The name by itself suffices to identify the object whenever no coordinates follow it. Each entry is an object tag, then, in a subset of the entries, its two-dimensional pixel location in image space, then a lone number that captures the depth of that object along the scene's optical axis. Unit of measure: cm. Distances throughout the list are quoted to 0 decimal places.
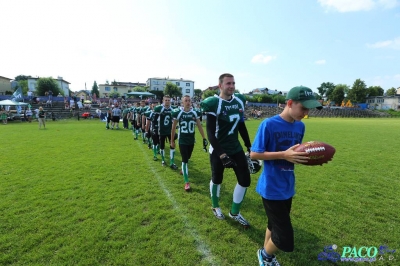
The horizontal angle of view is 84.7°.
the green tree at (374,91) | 9856
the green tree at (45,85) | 6144
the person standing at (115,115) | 1958
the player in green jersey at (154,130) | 816
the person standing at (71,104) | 3739
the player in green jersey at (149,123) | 914
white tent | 2763
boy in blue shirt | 246
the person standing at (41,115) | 1956
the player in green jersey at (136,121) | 1446
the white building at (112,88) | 9662
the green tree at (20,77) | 10889
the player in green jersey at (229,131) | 368
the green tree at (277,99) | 8038
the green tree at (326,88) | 11456
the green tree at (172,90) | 7041
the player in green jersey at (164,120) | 771
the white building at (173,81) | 10331
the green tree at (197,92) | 11101
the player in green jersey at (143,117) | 1251
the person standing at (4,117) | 2705
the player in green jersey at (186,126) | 583
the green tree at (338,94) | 9588
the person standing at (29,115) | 2886
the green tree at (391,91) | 10621
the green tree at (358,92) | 9031
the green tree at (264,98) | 8225
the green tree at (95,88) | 9661
